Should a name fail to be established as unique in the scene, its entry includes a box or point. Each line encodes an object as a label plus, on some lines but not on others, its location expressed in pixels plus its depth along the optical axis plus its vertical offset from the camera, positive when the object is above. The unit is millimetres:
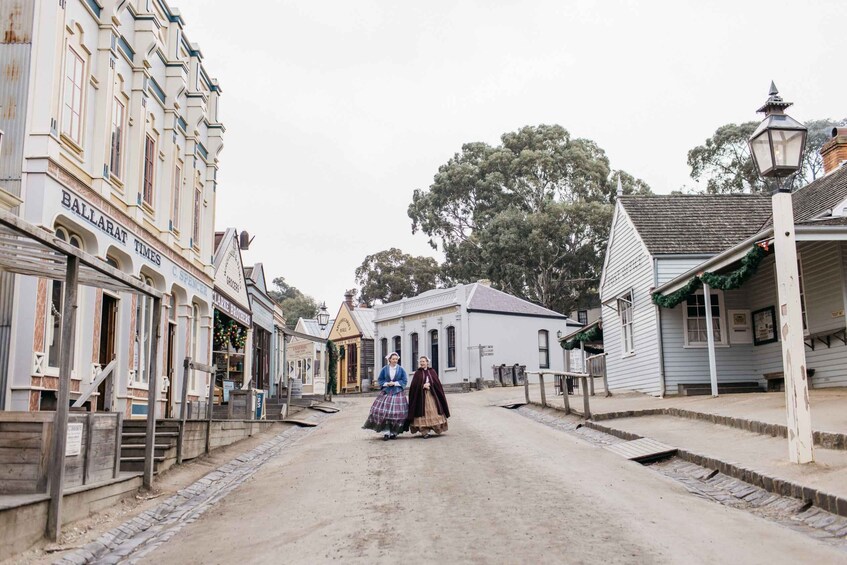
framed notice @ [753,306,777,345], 20109 +1624
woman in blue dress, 15336 -161
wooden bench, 19516 +295
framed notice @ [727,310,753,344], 21250 +1654
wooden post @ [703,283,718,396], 19000 +1214
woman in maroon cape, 15320 -117
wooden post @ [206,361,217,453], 14445 -222
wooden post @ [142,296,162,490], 10617 +25
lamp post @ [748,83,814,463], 9461 +1692
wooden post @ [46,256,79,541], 7555 -38
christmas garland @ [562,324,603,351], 28609 +2001
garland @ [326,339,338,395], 31312 +1079
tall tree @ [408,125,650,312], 48125 +10801
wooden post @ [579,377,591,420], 17159 -206
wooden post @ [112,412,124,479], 9800 -423
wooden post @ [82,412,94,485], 8906 -515
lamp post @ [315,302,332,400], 46875 +4526
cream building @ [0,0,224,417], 11602 +3869
